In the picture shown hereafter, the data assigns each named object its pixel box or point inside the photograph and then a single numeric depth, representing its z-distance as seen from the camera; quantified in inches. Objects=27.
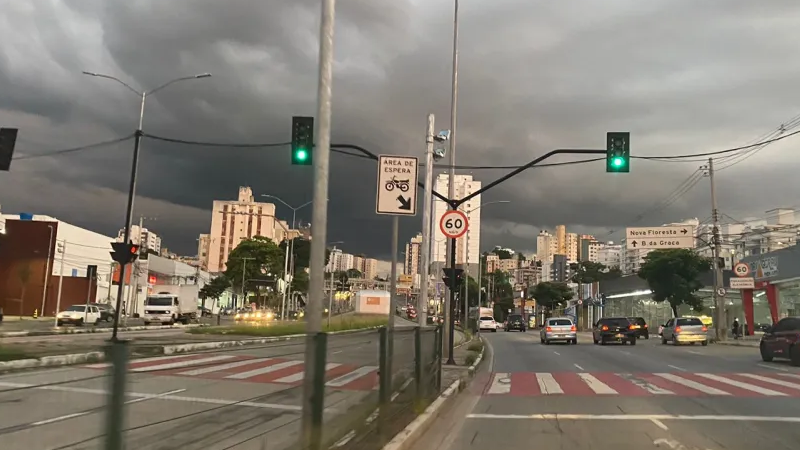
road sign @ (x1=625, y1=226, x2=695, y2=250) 1642.5
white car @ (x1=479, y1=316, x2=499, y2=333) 2785.4
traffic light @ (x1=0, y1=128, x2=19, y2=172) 703.1
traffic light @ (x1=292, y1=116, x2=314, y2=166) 570.3
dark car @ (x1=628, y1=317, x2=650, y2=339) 2031.5
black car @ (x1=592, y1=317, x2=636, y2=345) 1494.8
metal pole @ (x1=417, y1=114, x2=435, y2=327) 840.7
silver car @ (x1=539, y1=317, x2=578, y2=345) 1498.5
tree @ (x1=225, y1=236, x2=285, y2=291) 3405.5
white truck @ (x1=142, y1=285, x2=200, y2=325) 1948.8
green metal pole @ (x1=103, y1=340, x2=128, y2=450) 145.4
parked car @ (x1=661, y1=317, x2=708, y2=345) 1465.3
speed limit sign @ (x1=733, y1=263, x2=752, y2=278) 1611.7
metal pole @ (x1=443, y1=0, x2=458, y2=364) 968.9
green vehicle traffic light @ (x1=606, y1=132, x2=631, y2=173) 705.0
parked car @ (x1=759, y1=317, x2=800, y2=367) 888.9
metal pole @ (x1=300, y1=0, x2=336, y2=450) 282.8
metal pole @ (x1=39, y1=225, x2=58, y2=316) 2161.8
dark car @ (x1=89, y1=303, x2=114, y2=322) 1805.2
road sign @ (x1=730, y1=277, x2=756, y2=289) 1595.6
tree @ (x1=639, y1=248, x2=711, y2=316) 2402.2
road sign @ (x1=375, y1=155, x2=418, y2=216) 451.5
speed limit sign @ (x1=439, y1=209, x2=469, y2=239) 642.2
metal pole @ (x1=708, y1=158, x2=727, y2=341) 1662.2
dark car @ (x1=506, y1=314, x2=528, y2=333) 3069.6
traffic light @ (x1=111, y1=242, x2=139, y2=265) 940.0
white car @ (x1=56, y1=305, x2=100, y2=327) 1601.9
